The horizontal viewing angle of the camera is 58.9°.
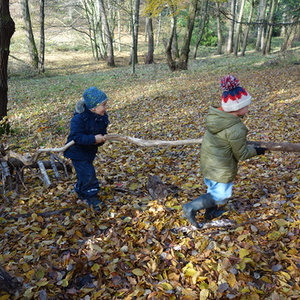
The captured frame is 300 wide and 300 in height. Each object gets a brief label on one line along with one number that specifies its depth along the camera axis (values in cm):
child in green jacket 275
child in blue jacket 347
